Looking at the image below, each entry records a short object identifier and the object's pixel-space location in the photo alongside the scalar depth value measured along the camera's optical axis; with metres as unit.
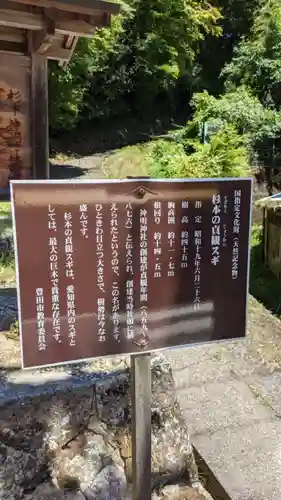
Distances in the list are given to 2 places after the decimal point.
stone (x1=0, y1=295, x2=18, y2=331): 4.16
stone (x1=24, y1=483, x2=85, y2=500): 2.87
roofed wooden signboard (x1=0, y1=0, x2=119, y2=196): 3.09
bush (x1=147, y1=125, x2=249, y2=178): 10.16
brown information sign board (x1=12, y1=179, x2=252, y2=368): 2.06
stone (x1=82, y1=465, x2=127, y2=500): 2.92
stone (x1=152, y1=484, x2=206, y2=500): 3.11
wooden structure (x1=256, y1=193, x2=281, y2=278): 10.51
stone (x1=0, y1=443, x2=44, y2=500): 2.82
